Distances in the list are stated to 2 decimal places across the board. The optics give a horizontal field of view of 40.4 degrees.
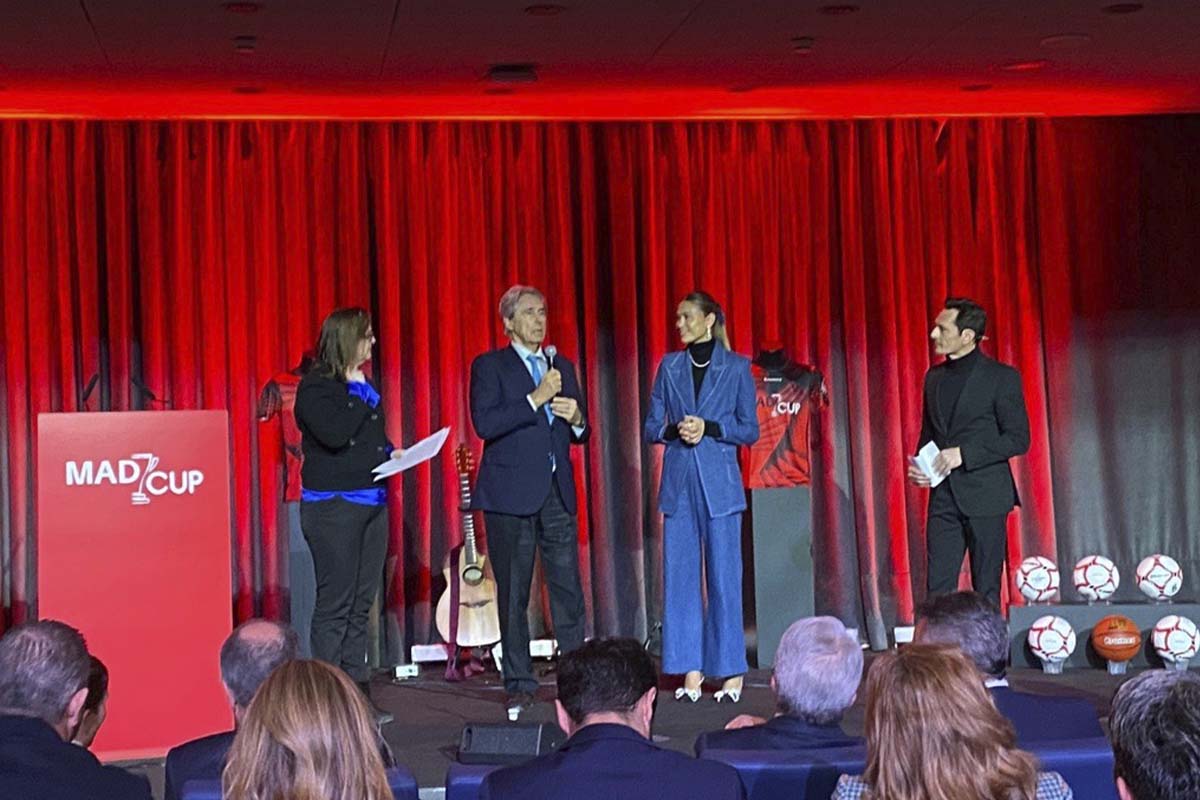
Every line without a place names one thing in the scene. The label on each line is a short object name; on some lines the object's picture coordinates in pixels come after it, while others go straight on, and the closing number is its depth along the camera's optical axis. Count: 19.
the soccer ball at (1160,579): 7.34
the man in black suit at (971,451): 6.34
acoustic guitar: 7.58
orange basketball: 7.20
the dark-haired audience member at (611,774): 2.55
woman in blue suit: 6.19
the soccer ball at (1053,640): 7.20
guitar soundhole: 7.65
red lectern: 5.50
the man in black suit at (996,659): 3.22
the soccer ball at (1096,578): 7.42
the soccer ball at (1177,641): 7.13
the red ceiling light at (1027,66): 7.60
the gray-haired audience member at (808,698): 3.10
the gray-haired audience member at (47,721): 2.52
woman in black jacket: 5.64
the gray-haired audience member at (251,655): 3.23
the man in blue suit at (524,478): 5.92
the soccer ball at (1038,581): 7.48
